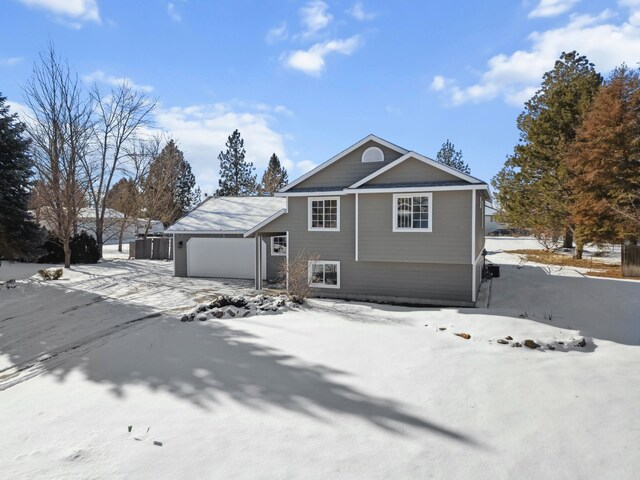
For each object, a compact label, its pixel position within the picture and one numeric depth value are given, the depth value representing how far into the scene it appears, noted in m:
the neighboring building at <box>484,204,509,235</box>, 67.44
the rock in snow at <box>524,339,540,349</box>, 8.12
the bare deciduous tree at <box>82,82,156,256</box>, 29.75
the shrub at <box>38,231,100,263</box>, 25.94
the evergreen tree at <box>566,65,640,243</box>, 19.70
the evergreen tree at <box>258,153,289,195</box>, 47.33
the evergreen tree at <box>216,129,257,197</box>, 51.62
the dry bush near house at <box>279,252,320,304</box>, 13.15
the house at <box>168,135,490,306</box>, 13.36
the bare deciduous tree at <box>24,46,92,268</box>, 23.67
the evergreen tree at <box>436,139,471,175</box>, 62.07
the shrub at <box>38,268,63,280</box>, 18.56
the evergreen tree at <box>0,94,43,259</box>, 17.36
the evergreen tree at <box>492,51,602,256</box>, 26.84
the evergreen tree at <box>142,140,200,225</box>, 35.81
